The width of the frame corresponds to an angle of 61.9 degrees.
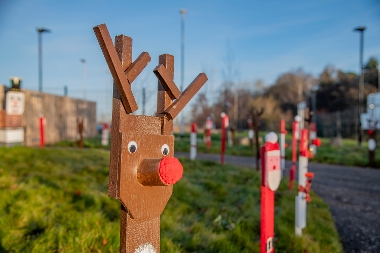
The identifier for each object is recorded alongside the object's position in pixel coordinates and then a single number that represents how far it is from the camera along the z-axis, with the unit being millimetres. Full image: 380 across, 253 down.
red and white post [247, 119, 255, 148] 14344
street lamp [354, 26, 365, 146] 17531
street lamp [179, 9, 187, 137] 21595
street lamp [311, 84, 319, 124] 40919
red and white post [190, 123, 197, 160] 9633
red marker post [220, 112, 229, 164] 9676
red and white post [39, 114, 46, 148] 10783
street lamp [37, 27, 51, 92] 18339
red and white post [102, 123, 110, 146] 15014
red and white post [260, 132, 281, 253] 2707
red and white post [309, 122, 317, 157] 13112
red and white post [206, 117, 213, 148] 15273
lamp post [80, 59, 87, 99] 26906
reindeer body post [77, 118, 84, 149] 12492
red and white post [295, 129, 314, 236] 3736
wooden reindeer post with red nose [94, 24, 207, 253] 1375
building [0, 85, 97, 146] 14203
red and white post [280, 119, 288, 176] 7037
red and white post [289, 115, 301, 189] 7020
